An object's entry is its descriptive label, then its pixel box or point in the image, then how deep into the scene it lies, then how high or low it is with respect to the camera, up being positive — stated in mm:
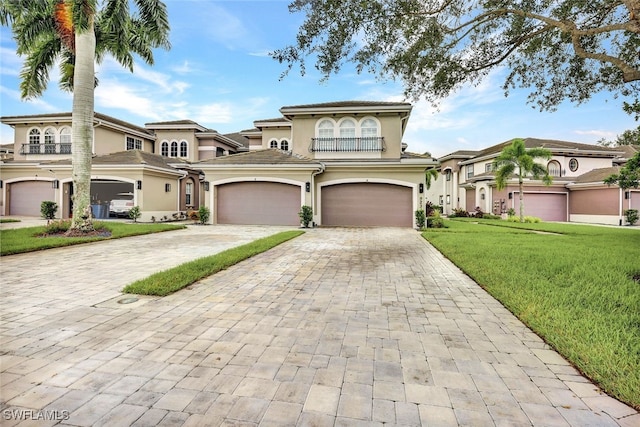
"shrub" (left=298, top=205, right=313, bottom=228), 16016 -358
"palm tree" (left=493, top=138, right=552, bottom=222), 21031 +3077
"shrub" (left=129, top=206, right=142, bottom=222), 17844 -241
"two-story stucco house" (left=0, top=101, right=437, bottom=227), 16766 +1877
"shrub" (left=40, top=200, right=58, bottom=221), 18094 +6
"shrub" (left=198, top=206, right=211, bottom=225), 17078 -304
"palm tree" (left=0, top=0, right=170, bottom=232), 10961 +6667
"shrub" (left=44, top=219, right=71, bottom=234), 11242 -658
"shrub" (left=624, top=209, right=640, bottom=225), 21750 -587
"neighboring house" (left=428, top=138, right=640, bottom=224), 23172 +1479
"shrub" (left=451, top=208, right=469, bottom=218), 28000 -596
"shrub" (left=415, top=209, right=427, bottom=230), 16125 -591
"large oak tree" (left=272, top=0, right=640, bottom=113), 6660 +3863
